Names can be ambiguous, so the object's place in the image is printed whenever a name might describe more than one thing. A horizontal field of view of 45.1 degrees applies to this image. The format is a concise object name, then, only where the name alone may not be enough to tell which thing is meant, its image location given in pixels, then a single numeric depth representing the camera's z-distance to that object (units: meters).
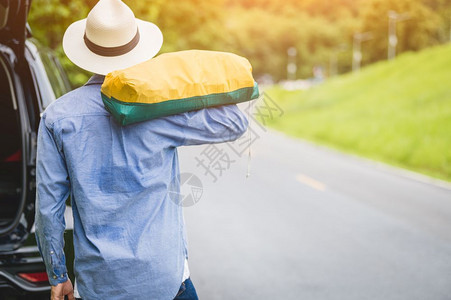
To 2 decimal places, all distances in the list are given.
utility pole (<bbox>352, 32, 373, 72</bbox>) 77.94
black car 2.96
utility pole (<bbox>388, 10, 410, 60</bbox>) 69.60
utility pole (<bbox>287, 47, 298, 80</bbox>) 107.12
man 1.95
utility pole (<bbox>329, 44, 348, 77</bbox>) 99.82
